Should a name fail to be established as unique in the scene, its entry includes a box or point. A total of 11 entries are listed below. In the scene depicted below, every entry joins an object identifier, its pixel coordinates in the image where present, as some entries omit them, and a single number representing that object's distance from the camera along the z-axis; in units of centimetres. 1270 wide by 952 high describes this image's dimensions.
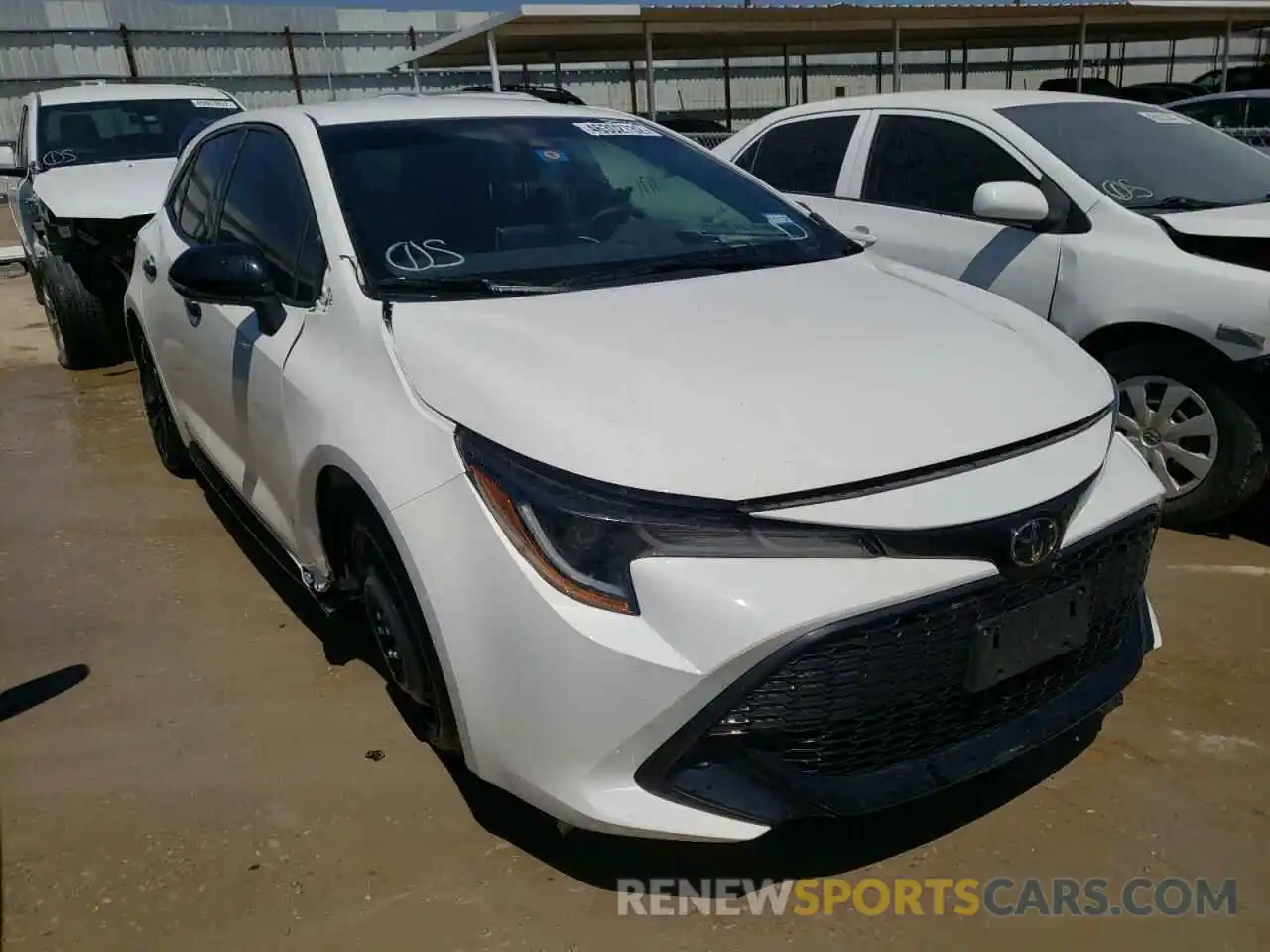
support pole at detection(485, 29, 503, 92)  1467
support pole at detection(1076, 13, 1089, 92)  1866
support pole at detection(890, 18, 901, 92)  1727
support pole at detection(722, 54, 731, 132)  2469
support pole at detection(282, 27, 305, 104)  2544
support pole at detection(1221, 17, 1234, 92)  1938
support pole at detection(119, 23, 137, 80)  2378
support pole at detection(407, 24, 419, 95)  2215
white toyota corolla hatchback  188
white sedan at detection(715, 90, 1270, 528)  369
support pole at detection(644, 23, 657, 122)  1553
